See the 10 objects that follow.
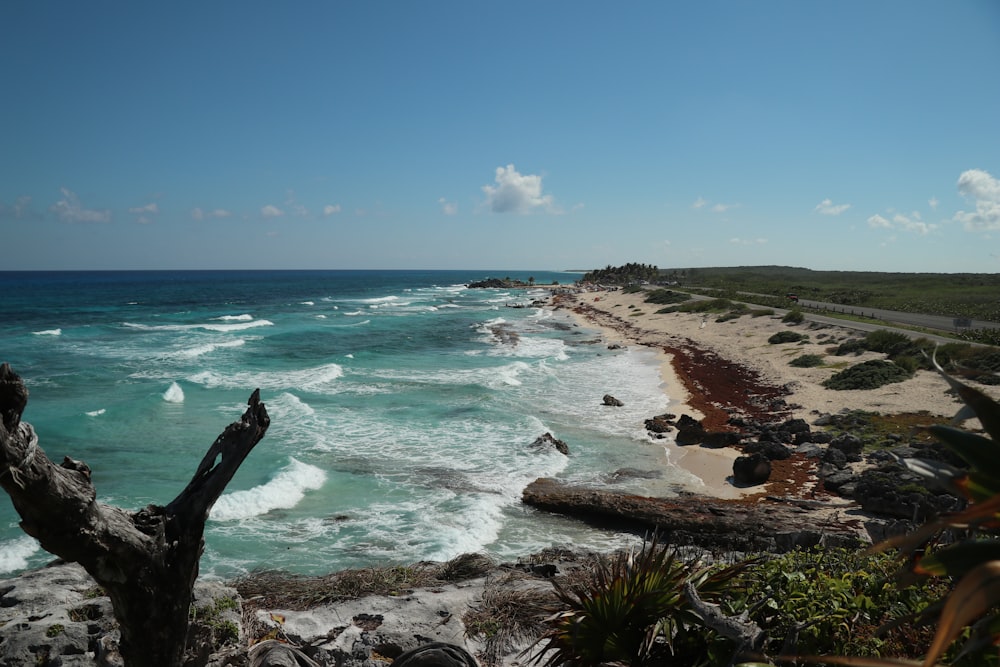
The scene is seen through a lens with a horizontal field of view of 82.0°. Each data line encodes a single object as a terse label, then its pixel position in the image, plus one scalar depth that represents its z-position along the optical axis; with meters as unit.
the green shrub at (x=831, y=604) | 3.20
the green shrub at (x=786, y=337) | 34.94
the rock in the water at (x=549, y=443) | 17.61
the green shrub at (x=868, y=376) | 23.77
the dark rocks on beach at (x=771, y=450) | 16.64
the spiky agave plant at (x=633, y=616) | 3.75
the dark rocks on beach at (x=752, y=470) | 14.90
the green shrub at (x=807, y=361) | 28.91
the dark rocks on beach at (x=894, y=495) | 11.01
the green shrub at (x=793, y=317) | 39.45
